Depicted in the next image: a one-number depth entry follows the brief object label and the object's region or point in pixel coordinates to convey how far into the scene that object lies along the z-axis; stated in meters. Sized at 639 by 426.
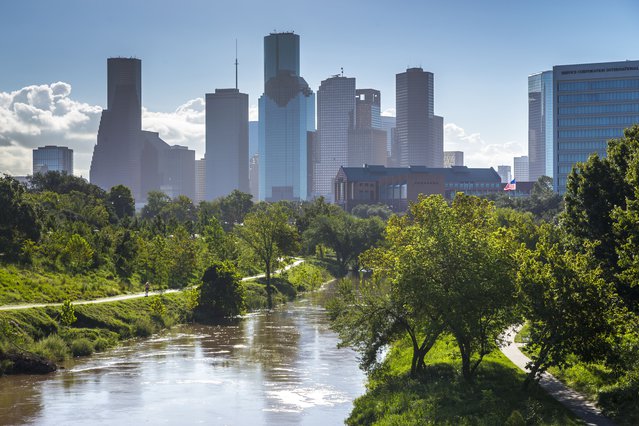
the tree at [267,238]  109.31
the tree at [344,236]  144.50
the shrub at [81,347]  61.84
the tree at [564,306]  36.00
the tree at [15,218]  82.91
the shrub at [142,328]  71.44
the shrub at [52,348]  58.50
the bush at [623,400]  34.19
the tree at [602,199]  46.56
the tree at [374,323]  45.09
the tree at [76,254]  83.44
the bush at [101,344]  64.19
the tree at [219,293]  83.44
